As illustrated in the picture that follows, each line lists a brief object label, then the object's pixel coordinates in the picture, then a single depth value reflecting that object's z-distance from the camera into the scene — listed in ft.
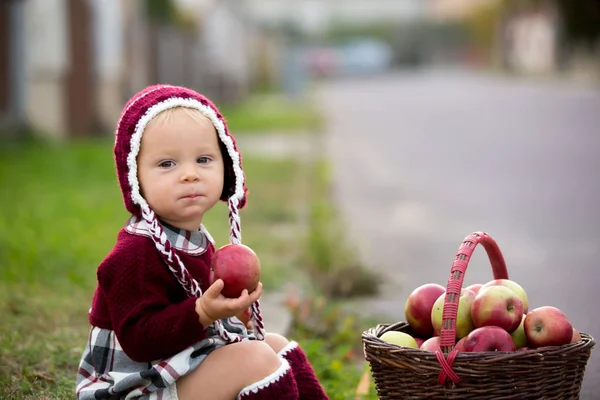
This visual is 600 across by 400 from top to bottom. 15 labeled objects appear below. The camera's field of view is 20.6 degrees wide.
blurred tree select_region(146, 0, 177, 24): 138.67
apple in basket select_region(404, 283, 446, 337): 18.82
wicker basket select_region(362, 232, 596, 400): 15.81
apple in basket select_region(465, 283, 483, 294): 19.23
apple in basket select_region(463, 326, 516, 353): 16.56
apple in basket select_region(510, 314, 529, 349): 17.74
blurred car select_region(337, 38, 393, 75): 305.05
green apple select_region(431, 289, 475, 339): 17.90
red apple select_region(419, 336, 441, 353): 17.32
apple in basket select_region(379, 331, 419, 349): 17.81
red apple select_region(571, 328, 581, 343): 17.29
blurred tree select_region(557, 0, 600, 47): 214.06
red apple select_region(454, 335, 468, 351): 16.82
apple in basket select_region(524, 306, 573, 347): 16.90
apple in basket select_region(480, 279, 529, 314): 18.43
